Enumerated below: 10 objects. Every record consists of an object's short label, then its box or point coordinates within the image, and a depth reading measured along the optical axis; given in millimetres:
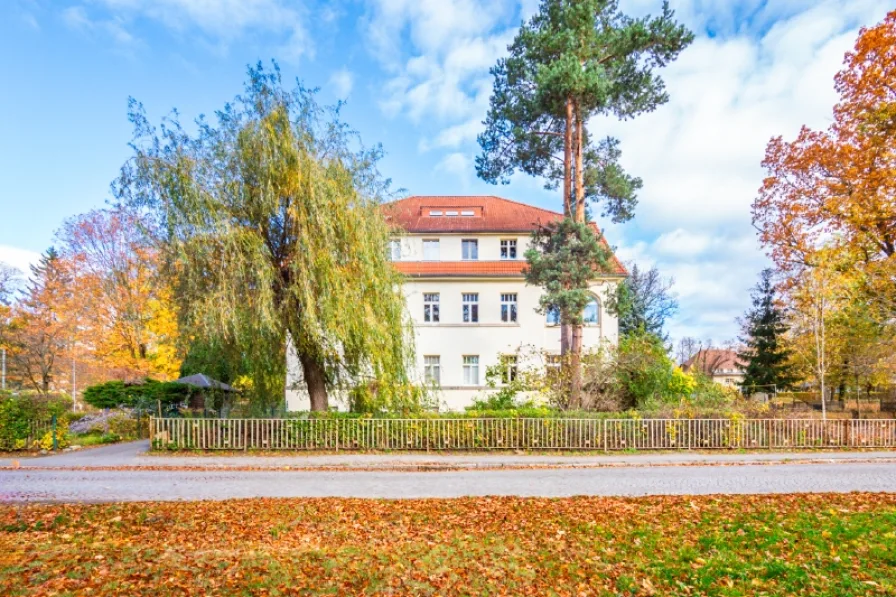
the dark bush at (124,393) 24344
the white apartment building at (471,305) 27453
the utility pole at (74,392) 29891
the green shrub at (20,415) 15406
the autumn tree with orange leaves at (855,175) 16734
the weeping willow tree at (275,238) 14039
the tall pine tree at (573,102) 17922
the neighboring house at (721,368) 49344
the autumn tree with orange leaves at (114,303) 28625
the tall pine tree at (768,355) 33438
